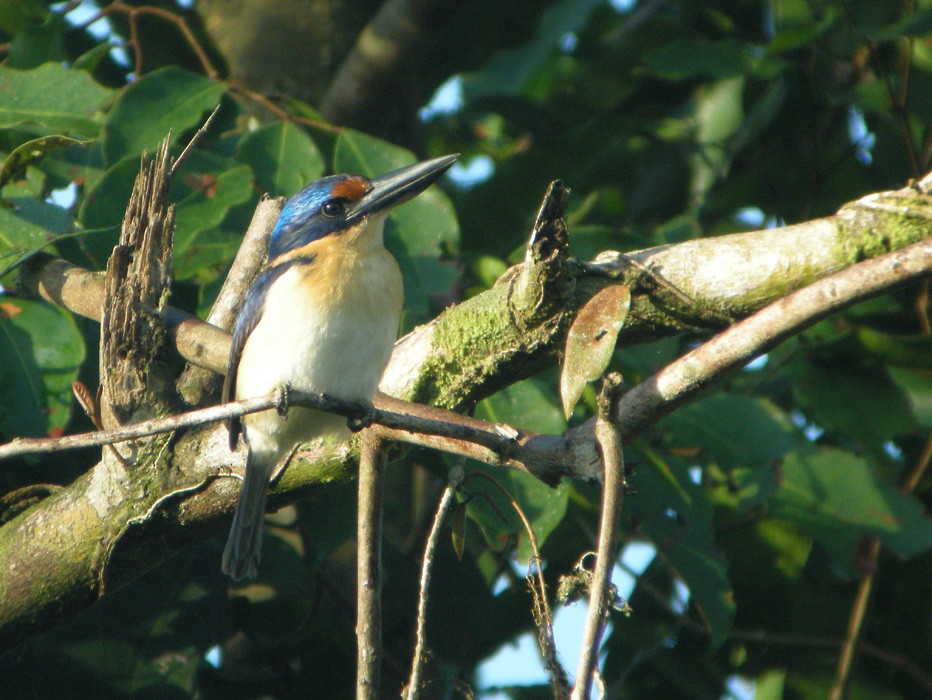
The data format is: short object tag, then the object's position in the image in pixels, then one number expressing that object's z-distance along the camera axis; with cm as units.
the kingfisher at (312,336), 570
